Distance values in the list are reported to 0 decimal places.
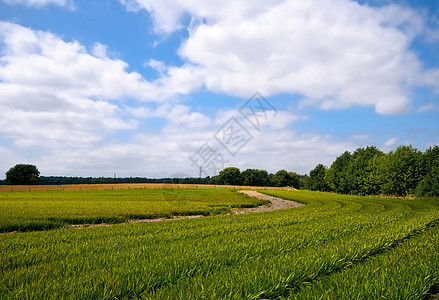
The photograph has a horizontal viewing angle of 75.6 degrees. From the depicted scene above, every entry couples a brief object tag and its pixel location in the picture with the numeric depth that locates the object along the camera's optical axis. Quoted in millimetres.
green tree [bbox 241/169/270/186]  162750
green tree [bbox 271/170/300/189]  168362
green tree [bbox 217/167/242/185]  155125
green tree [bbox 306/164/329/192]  125750
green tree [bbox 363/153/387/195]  76625
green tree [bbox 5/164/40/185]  121938
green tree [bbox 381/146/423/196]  70688
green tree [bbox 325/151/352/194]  97625
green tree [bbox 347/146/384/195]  88062
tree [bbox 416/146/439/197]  57719
